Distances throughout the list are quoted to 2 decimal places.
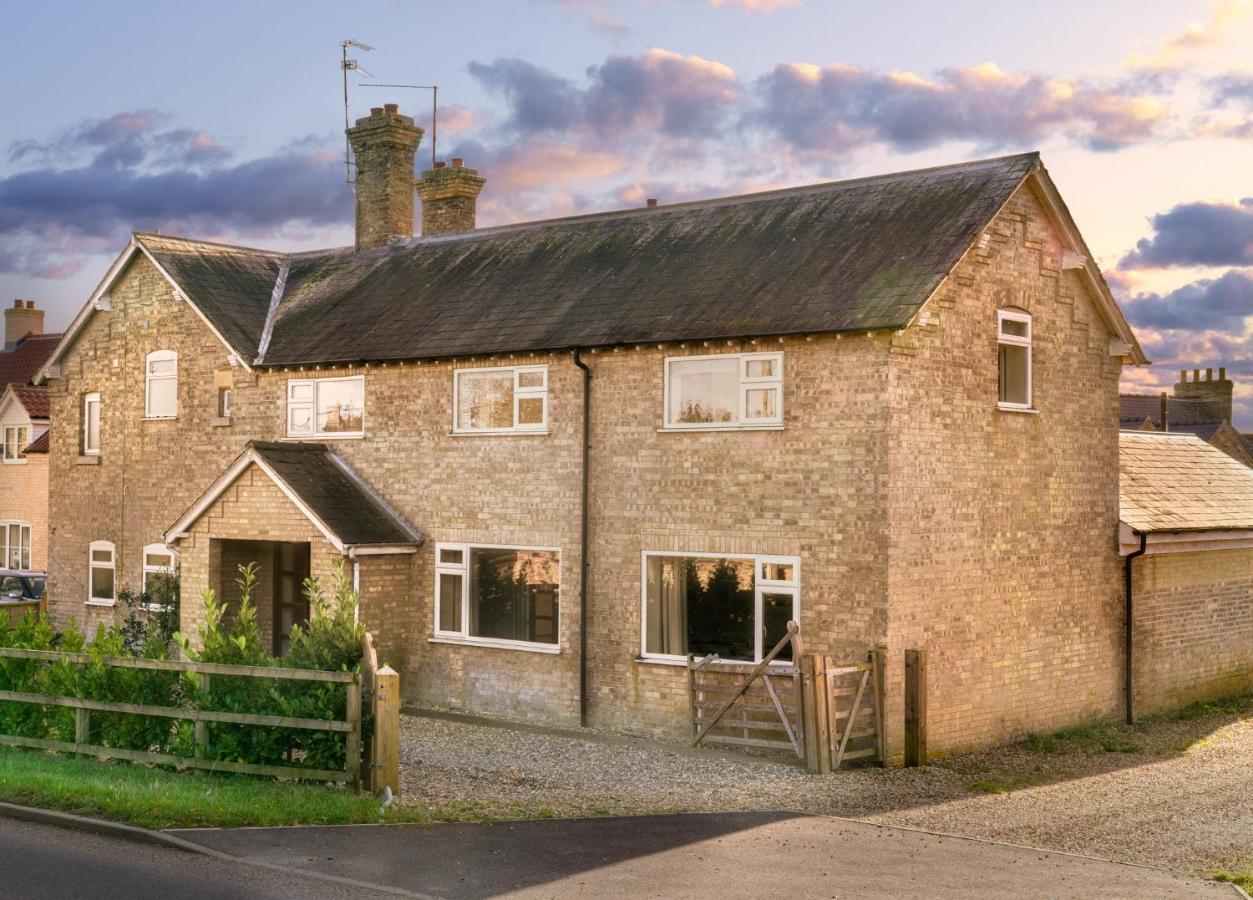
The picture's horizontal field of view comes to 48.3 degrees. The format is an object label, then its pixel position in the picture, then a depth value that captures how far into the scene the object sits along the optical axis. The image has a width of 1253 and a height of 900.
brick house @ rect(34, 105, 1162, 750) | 18.88
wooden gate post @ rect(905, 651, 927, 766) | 17.98
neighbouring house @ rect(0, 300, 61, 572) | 41.97
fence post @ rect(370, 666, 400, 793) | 14.38
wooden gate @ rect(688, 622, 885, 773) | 17.14
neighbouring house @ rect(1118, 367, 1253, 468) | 59.88
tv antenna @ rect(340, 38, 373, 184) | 31.23
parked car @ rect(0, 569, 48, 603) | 33.75
